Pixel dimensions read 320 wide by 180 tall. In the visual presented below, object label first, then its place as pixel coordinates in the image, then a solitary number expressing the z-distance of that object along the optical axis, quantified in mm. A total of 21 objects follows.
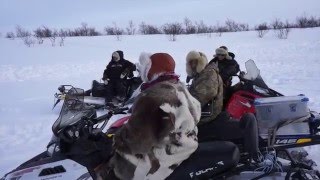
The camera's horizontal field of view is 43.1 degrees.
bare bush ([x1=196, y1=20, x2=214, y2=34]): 32594
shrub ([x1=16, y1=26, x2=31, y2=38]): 25150
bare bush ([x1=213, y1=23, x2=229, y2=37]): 33850
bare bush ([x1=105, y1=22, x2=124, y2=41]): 32525
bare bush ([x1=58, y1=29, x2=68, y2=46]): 23797
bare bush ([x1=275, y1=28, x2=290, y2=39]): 25998
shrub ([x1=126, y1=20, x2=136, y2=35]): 32956
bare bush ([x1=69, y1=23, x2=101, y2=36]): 32094
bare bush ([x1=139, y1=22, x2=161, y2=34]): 34281
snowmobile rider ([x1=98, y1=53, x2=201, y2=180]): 2123
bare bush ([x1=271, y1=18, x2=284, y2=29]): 31381
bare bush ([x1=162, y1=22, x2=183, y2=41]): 26456
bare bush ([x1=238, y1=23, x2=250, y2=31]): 36281
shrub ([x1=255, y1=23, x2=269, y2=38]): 27266
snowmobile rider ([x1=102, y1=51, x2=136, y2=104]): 7804
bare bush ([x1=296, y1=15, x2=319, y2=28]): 34469
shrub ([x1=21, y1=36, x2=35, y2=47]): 21797
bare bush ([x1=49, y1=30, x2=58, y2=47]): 22403
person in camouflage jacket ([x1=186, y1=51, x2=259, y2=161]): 2986
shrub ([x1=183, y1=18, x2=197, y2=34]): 33109
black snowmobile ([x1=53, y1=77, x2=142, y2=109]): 7390
